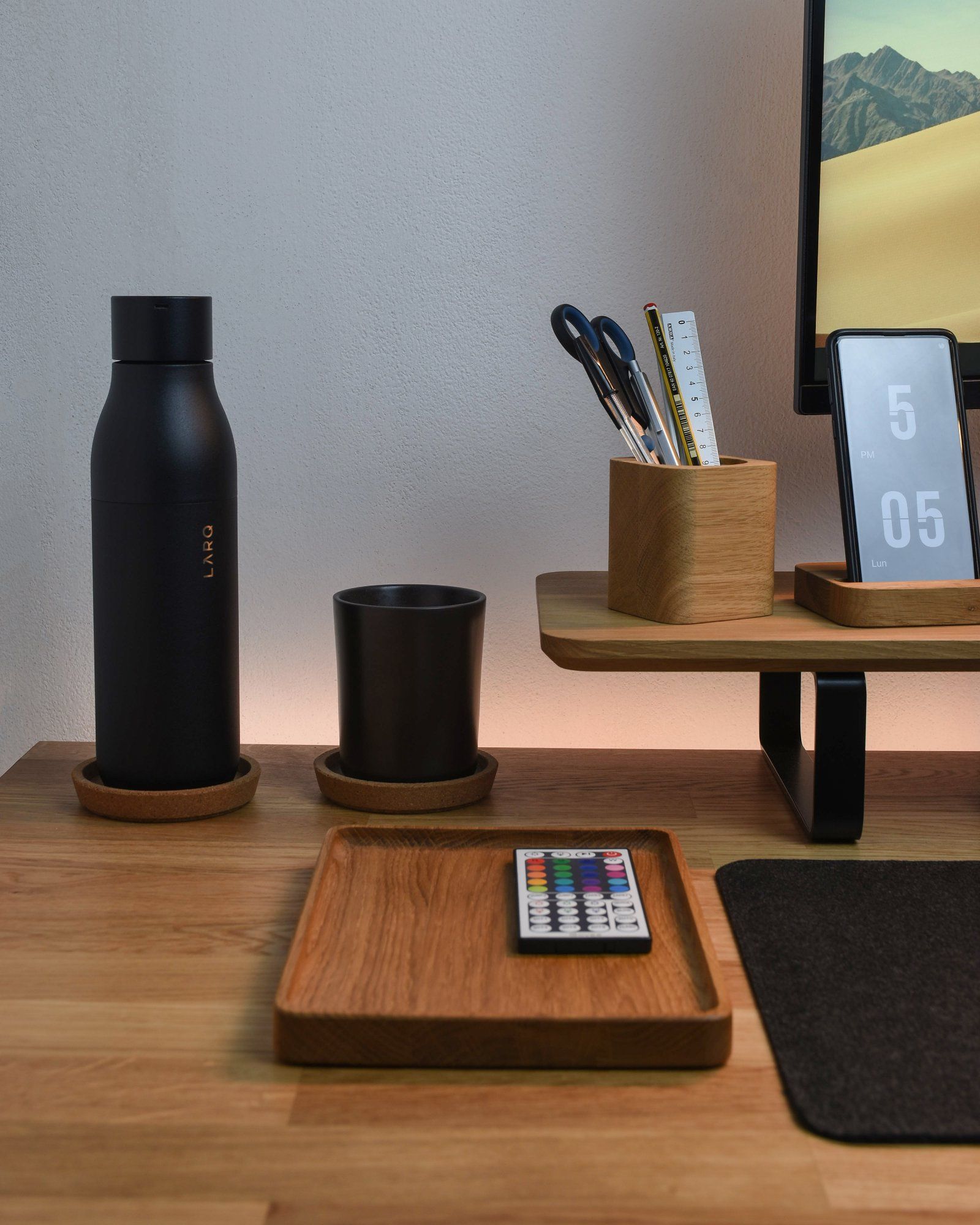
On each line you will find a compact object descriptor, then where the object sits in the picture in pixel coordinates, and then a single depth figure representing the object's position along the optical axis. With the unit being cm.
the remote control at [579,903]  57
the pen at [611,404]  77
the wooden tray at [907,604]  74
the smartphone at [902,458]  76
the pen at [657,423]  76
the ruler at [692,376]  77
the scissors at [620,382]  76
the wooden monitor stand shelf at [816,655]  71
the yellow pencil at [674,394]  77
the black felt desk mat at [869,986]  46
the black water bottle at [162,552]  73
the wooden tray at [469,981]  50
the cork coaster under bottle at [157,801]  76
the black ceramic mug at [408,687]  77
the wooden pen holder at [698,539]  73
